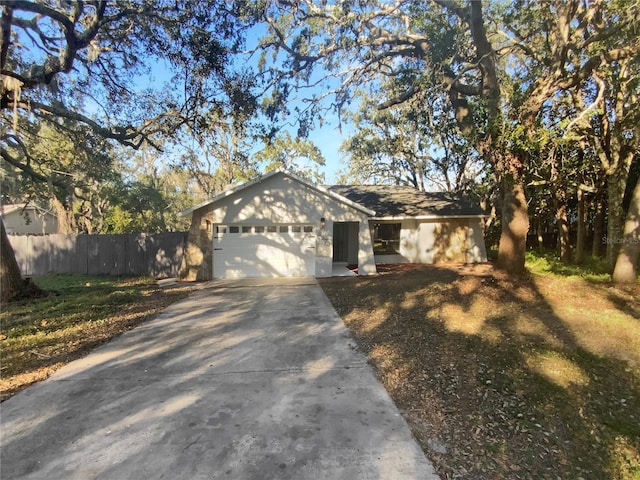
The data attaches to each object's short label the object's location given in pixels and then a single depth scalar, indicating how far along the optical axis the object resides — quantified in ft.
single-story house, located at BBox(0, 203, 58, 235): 105.81
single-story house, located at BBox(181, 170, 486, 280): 41.29
